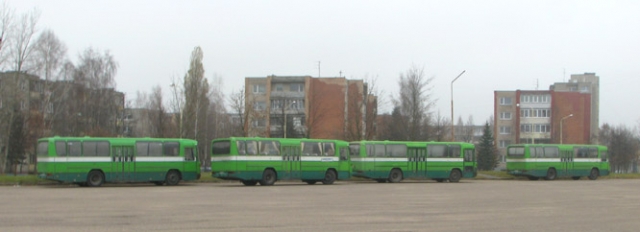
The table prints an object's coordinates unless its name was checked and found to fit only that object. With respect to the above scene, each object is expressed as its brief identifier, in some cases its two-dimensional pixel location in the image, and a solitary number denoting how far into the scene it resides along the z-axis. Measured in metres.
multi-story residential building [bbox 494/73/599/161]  106.06
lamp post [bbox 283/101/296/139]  61.98
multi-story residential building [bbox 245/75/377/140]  84.19
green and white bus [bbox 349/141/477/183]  40.28
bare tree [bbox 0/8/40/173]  49.78
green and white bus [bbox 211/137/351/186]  34.75
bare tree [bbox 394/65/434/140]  53.78
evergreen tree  83.00
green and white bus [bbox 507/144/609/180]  46.56
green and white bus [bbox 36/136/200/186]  31.89
